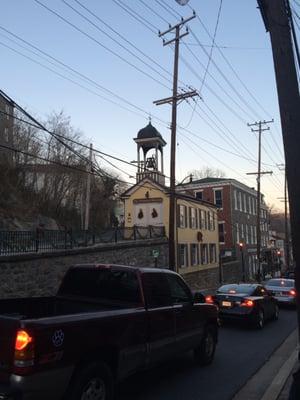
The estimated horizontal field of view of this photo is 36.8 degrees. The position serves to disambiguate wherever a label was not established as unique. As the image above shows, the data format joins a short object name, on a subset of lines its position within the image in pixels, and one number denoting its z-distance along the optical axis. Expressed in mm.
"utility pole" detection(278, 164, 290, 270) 50675
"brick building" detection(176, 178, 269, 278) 52188
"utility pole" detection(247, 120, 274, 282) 39938
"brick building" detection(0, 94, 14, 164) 48625
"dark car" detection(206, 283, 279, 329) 14078
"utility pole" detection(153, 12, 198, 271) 21188
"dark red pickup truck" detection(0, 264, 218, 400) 4625
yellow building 35719
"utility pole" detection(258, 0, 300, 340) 5809
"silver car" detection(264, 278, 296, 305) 20469
